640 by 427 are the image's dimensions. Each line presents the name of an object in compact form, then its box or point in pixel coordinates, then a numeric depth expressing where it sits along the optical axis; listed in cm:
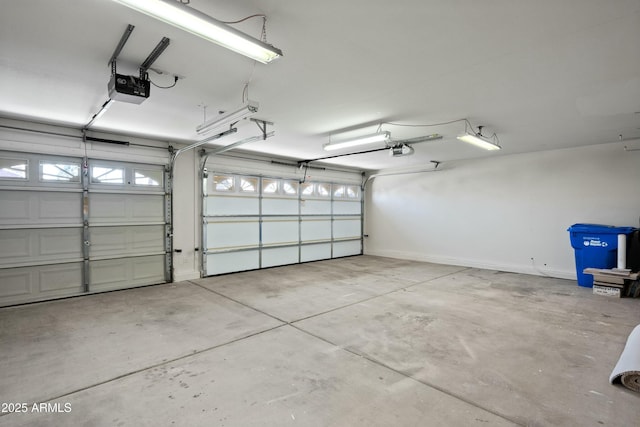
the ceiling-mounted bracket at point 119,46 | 205
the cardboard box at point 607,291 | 458
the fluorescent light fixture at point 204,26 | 150
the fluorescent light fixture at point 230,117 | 281
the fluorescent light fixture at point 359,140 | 420
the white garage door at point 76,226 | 412
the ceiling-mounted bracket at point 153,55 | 219
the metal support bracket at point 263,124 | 416
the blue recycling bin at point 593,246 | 491
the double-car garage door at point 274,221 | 607
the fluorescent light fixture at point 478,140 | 405
